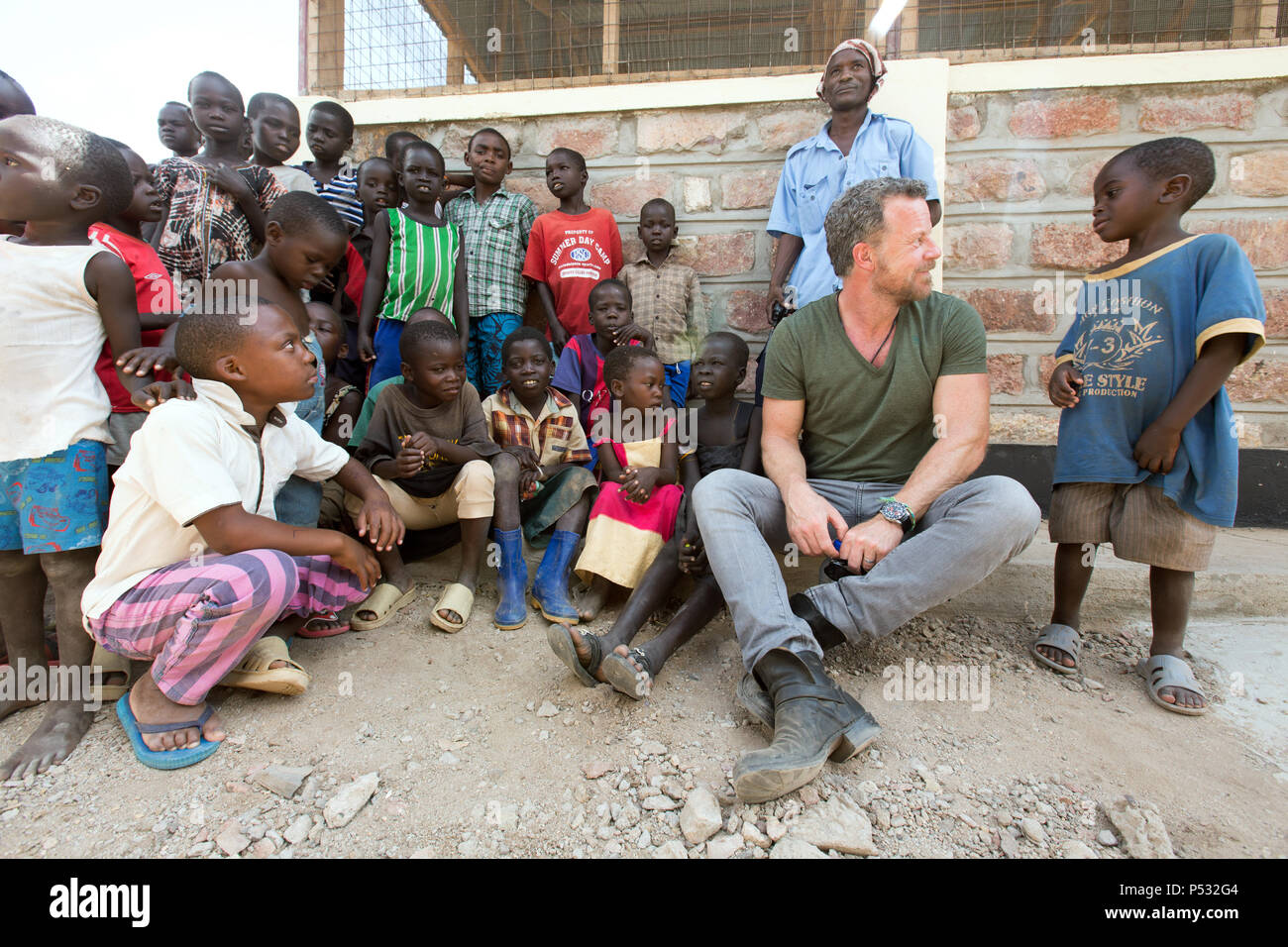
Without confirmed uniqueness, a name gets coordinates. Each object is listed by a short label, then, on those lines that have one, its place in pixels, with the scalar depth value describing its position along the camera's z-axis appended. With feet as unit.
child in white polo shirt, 5.59
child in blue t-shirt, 6.44
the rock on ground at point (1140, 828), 4.47
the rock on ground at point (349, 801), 4.85
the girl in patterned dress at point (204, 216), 9.31
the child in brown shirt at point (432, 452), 8.67
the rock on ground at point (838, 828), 4.51
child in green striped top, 11.33
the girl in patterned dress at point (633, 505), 8.39
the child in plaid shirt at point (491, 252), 12.15
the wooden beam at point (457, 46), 14.44
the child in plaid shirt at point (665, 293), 11.98
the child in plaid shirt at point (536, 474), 8.51
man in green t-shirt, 5.83
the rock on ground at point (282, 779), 5.15
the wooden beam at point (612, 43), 13.64
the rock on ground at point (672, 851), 4.58
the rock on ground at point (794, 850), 4.44
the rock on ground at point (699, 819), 4.67
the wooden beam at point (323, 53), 14.53
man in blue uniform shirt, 10.41
